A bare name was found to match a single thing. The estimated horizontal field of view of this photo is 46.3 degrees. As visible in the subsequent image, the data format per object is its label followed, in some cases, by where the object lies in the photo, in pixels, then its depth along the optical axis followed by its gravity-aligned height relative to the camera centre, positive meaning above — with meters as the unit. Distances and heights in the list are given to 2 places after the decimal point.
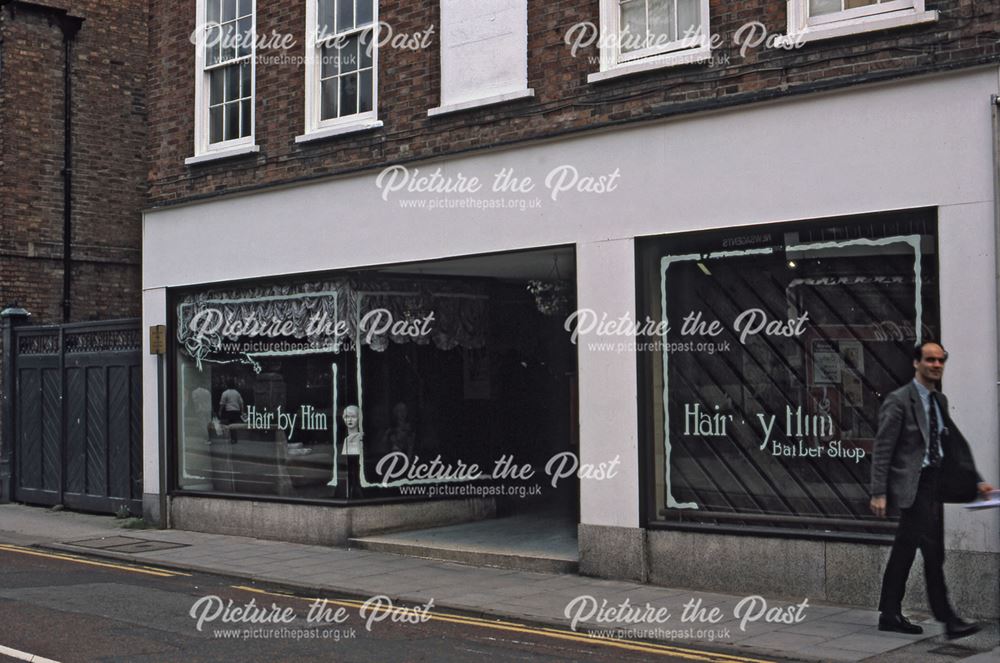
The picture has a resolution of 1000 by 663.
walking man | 8.22 -0.74
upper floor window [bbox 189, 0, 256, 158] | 15.05 +3.91
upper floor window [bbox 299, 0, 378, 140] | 13.62 +3.65
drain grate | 13.65 -2.01
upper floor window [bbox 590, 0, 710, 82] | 10.77 +3.18
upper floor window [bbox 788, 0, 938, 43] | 9.32 +2.90
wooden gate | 16.73 -0.60
